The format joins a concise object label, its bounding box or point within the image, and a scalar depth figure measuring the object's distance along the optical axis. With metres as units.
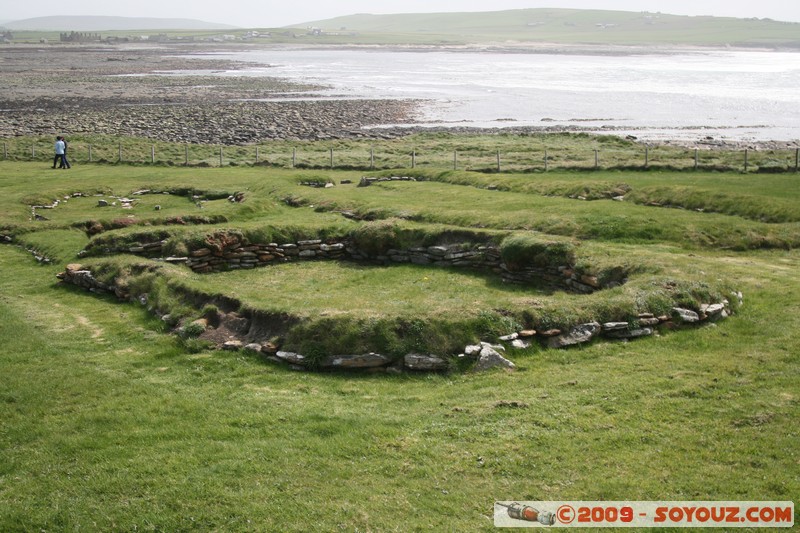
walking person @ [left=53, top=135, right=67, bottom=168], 50.06
